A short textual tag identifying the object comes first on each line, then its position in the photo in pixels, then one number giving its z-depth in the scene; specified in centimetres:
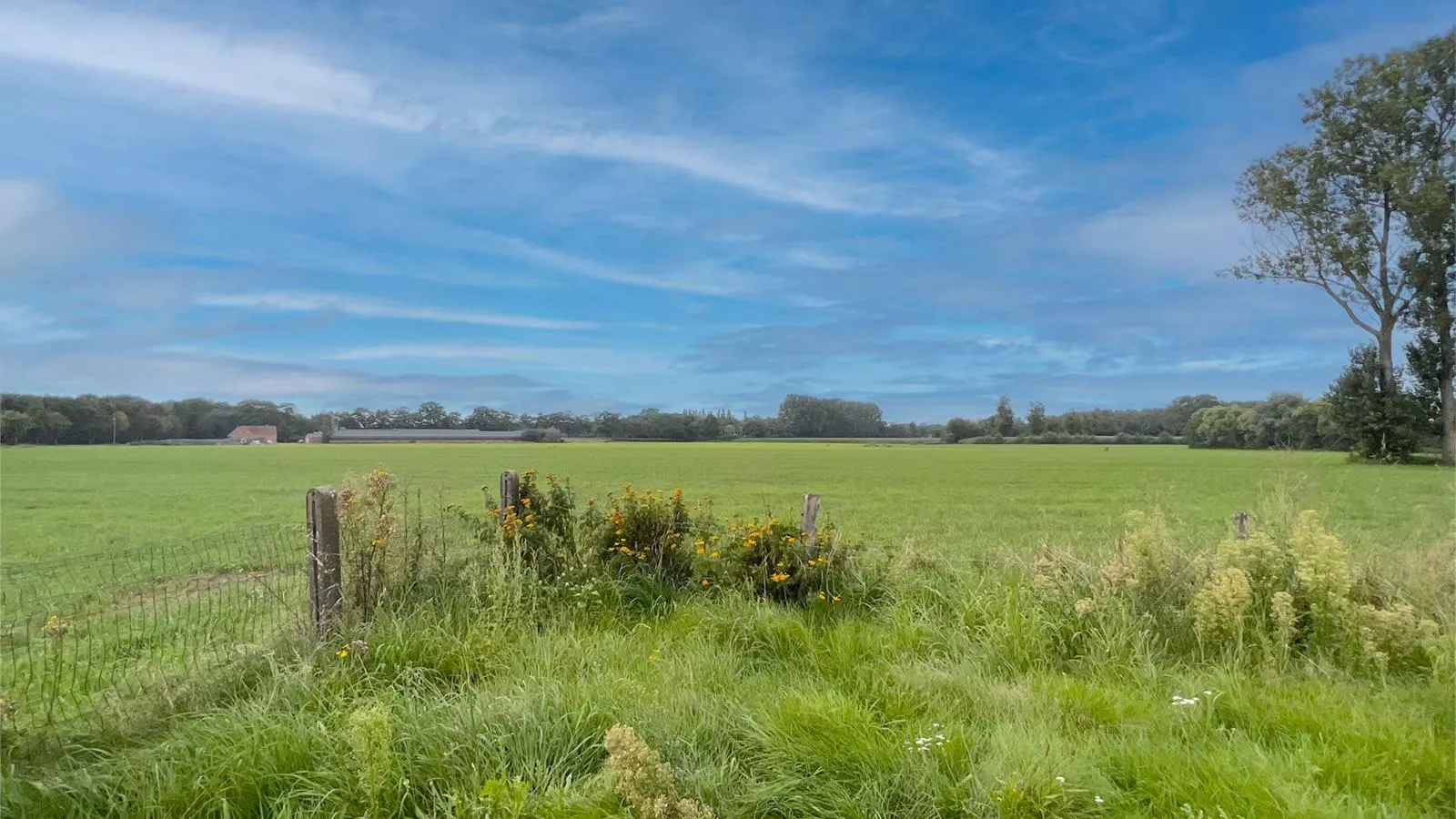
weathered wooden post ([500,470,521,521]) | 659
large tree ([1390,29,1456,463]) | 2973
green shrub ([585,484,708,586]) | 654
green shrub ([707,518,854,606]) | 618
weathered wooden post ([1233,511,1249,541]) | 617
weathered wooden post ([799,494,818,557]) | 665
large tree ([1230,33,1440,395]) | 3166
